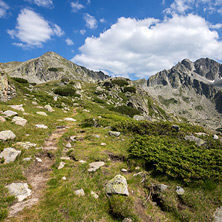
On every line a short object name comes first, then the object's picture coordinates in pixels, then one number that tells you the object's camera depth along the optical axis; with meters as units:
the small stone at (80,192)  7.40
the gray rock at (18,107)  22.12
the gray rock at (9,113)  17.57
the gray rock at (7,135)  11.68
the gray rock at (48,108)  27.57
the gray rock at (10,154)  9.55
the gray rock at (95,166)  9.81
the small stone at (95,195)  7.56
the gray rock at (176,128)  18.33
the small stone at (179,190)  8.05
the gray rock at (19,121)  16.30
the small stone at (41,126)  17.51
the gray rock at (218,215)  6.79
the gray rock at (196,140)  14.50
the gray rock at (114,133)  17.52
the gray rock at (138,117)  42.17
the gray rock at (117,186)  7.72
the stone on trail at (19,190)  6.92
